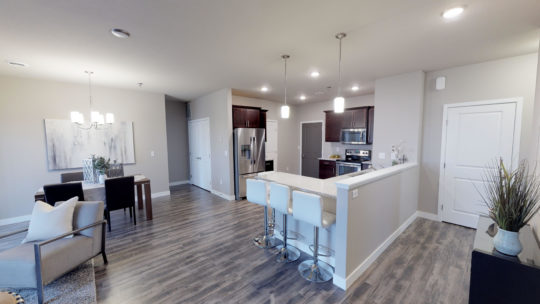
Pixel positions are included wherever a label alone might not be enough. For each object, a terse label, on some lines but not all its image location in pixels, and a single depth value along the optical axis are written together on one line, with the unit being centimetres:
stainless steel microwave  560
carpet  199
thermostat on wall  358
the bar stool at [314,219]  212
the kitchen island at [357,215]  213
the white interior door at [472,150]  313
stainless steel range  543
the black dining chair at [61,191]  299
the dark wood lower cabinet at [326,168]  618
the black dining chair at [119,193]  342
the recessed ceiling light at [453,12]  191
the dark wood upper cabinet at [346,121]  553
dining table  331
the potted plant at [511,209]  136
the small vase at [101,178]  362
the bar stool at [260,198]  276
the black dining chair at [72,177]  382
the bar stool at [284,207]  245
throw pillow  226
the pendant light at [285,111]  322
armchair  193
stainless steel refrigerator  512
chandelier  340
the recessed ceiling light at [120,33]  224
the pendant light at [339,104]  260
